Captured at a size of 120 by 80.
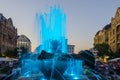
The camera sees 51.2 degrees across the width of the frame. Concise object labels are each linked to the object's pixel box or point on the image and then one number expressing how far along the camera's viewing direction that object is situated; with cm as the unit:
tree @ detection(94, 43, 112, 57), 3411
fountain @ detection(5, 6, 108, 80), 728
